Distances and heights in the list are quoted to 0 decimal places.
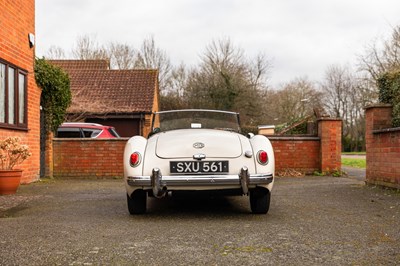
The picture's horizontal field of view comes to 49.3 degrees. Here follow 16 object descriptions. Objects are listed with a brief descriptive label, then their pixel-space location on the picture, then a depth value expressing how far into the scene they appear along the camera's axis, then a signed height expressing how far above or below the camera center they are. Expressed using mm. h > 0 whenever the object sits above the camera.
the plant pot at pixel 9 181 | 7570 -678
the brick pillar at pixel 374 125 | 8420 +318
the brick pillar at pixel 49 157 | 11156 -383
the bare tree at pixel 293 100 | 43375 +4368
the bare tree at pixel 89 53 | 37875 +7802
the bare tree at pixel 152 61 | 38750 +7380
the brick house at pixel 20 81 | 8719 +1317
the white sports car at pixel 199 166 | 4785 -276
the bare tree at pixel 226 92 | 32656 +3752
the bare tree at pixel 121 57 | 38844 +7637
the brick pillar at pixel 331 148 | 11820 -184
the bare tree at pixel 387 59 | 30886 +6309
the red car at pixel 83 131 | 12664 +325
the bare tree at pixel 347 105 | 51375 +4312
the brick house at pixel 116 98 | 20516 +2233
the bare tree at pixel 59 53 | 36644 +7563
